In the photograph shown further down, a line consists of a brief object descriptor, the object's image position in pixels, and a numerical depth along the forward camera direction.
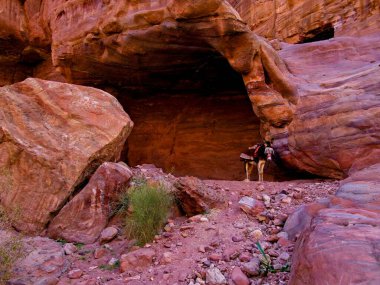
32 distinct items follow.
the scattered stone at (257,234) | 3.93
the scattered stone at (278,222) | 4.11
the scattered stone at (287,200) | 4.79
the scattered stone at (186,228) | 4.36
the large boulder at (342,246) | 2.25
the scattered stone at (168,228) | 4.43
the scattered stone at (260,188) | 5.50
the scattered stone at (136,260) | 3.79
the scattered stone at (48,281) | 3.70
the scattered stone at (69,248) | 4.38
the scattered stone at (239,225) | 4.25
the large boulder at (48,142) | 5.05
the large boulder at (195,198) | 4.77
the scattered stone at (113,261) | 4.01
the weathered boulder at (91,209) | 4.77
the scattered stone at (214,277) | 3.24
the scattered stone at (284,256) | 3.32
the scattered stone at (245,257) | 3.49
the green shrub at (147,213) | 4.28
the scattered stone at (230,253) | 3.58
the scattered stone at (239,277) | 3.15
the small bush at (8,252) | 3.54
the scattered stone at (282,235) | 3.77
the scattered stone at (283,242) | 3.61
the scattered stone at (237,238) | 3.94
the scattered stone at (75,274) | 3.85
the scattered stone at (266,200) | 4.77
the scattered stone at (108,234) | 4.54
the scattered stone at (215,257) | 3.62
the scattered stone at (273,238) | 3.77
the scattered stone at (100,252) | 4.25
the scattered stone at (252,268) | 3.24
